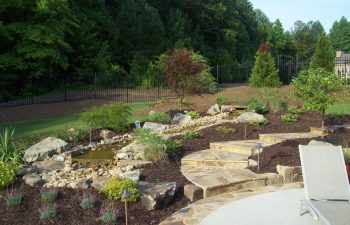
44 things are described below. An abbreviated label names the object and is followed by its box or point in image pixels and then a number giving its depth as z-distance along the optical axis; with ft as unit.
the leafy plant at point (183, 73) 48.40
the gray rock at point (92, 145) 30.22
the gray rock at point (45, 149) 25.88
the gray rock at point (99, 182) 17.80
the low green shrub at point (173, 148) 24.61
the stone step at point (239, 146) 25.29
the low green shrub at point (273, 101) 41.56
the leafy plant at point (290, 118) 34.24
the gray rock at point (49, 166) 23.47
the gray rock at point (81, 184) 18.28
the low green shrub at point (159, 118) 40.63
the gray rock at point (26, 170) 21.16
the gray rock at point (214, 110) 45.33
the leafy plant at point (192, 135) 29.35
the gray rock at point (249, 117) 34.12
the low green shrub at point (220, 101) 51.70
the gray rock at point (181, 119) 40.80
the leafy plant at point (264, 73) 74.90
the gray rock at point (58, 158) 26.33
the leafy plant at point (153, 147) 23.80
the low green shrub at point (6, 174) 18.21
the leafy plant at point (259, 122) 33.40
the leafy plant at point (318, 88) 28.84
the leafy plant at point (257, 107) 39.81
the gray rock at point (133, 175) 19.34
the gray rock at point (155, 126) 37.11
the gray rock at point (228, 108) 45.33
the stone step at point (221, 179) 18.30
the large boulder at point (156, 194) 16.39
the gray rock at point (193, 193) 17.61
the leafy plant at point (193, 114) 43.16
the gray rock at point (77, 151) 27.61
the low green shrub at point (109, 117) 34.65
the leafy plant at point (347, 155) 21.04
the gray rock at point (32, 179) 19.16
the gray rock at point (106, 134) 33.80
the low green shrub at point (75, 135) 31.90
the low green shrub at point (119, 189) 16.46
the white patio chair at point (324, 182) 13.96
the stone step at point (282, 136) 28.25
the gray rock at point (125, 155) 25.86
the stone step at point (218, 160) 22.81
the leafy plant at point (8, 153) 22.80
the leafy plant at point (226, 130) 31.29
